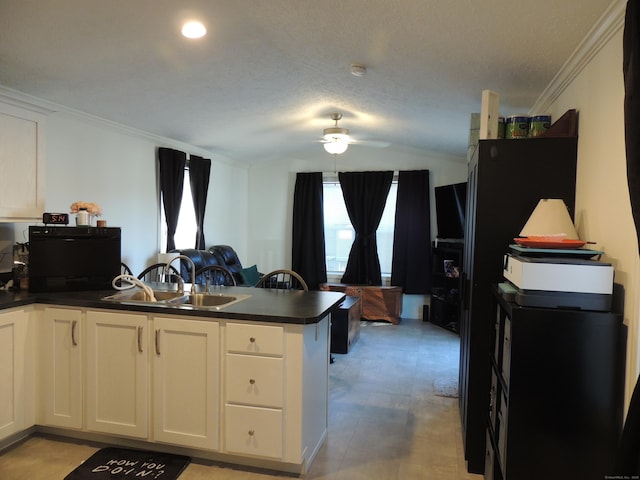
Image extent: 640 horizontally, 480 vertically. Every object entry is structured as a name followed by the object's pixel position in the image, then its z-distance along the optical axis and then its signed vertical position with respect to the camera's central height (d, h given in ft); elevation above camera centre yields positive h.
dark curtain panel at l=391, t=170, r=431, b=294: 20.26 -0.15
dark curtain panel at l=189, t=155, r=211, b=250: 17.53 +1.74
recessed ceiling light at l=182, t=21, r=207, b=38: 8.04 +3.85
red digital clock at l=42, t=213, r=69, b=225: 9.23 +0.11
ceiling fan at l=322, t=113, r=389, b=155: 13.64 +3.00
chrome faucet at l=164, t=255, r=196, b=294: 9.25 -1.30
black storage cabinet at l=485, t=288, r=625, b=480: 5.53 -2.13
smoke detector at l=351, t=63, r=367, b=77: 9.77 +3.81
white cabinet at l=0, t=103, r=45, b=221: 8.81 +1.30
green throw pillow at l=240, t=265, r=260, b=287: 18.47 -2.12
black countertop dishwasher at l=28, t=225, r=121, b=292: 8.89 -0.73
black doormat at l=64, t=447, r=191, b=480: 7.44 -4.42
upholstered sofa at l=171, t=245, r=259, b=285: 15.44 -1.39
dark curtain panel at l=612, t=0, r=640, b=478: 4.33 +0.97
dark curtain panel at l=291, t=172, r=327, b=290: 21.62 -0.13
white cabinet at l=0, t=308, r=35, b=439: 7.98 -2.91
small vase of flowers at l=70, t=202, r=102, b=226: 9.75 +0.31
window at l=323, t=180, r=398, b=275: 21.25 -0.20
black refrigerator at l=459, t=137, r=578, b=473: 7.34 +0.40
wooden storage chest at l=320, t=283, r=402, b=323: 19.74 -3.29
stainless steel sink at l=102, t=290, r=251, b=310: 8.87 -1.54
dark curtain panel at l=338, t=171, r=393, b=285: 20.72 +0.87
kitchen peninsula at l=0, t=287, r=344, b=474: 7.36 -2.78
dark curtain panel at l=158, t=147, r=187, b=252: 15.65 +1.63
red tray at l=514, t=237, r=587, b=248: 6.11 -0.11
